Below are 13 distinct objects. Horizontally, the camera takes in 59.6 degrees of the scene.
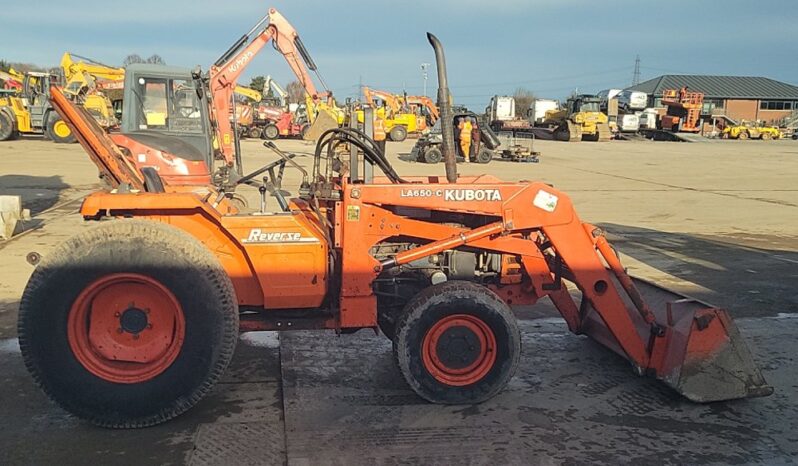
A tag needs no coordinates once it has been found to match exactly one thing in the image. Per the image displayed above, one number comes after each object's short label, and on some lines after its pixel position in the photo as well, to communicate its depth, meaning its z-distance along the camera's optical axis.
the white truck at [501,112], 48.81
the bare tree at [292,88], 75.04
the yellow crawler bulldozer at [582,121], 40.66
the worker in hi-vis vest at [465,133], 23.42
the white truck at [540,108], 47.91
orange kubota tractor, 3.75
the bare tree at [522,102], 65.14
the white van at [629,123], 46.88
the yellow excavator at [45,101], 26.53
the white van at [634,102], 50.50
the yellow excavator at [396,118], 36.38
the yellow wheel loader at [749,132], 48.00
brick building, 73.38
